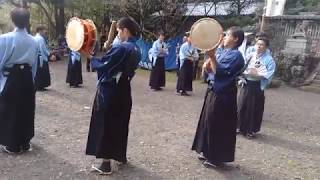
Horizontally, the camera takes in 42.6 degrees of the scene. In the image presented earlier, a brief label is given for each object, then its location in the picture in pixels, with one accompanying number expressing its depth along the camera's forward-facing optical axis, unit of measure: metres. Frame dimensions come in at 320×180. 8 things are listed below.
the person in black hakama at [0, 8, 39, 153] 5.17
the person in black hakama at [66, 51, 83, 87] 11.73
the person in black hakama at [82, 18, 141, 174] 4.59
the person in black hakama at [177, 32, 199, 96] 11.51
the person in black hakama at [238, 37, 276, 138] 6.95
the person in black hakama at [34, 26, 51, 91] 9.99
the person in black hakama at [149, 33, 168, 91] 12.13
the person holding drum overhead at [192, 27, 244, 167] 5.06
